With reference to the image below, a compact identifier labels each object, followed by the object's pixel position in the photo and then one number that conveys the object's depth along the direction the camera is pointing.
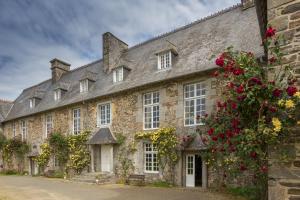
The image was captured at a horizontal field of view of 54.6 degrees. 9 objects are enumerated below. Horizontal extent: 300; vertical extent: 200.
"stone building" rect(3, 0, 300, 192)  12.85
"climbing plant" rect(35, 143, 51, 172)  20.61
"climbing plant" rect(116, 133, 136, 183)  14.94
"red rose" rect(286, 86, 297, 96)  4.63
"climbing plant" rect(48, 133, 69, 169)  18.98
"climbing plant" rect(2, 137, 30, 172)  23.61
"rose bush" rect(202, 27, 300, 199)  4.73
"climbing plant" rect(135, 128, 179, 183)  13.02
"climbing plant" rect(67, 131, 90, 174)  17.48
